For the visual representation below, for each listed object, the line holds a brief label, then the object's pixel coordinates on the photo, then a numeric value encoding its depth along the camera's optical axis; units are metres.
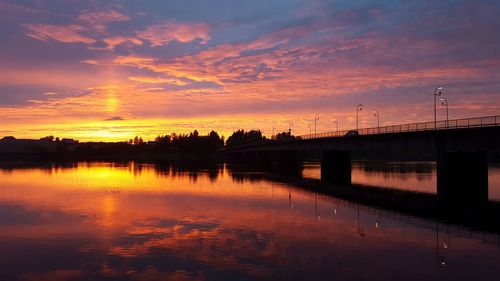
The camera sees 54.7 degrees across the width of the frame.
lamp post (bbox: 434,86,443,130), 67.69
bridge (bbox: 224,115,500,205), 53.66
